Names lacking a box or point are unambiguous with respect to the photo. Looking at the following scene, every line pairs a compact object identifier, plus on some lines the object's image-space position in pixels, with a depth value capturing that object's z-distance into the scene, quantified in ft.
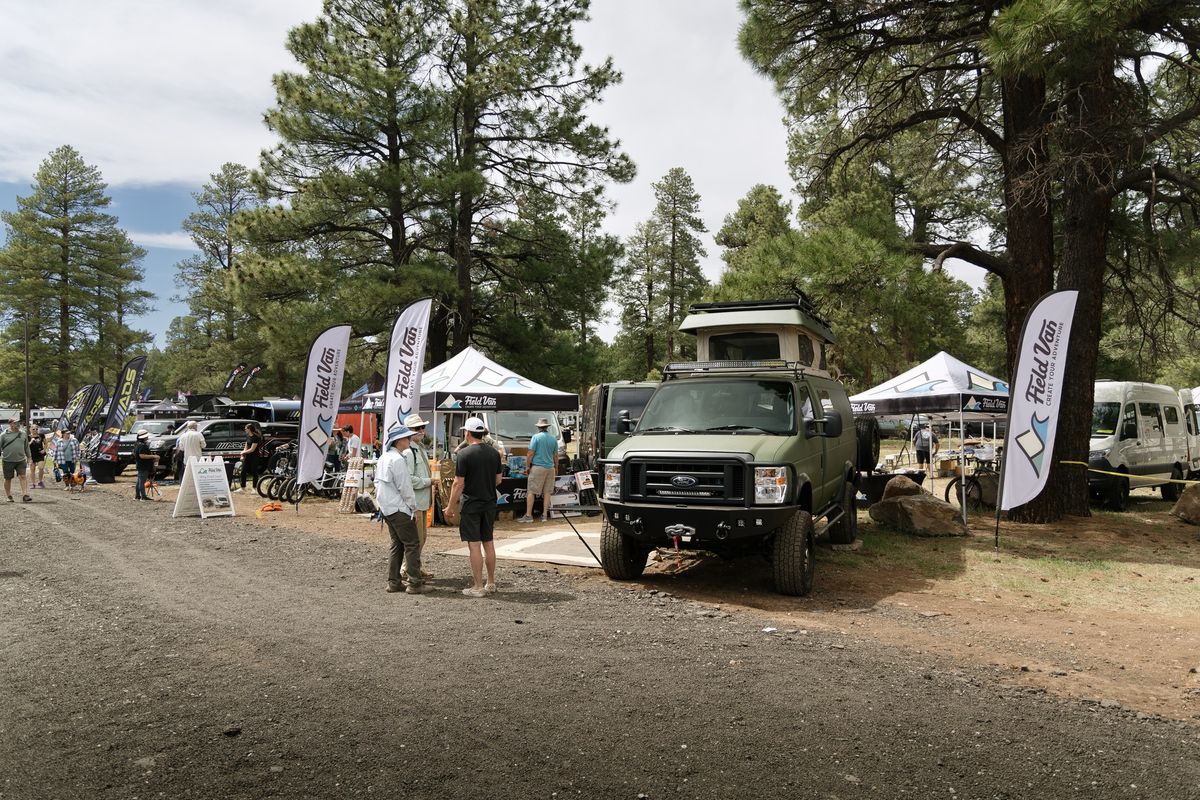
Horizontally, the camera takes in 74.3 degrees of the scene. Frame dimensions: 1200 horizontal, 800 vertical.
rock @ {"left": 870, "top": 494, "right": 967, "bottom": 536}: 39.24
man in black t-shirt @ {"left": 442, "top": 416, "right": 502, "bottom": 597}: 25.63
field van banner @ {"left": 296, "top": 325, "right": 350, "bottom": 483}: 44.27
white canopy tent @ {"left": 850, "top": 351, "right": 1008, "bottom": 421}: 43.09
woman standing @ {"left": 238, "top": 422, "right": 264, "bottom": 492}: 64.69
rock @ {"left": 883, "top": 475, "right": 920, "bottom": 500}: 43.65
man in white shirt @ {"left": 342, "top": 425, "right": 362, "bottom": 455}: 51.52
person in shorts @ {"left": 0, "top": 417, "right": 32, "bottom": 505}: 54.03
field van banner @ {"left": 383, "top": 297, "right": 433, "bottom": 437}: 40.68
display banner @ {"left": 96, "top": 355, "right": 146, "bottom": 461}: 78.43
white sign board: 47.24
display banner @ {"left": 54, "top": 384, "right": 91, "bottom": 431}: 97.66
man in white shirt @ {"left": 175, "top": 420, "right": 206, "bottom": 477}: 53.93
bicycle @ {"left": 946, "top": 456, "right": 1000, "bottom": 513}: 49.39
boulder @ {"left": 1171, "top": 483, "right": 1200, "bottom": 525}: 44.16
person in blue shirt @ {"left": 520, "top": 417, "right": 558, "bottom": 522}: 44.29
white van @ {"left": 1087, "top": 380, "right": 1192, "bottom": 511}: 49.96
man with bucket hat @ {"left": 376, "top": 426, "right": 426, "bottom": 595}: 25.84
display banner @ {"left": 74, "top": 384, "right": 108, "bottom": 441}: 88.63
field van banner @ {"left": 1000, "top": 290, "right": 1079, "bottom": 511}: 33.40
